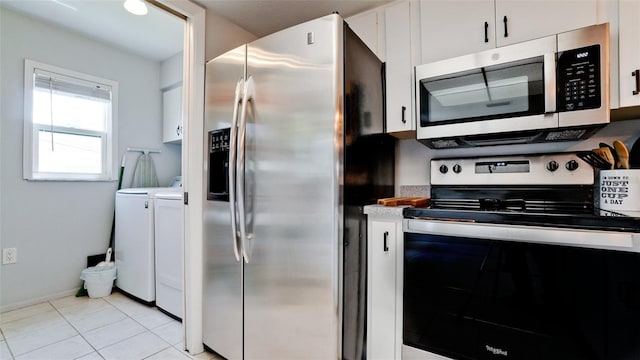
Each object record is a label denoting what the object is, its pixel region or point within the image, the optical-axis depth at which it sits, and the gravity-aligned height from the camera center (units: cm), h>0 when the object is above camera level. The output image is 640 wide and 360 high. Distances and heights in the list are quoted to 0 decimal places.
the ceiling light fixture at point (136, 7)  197 +123
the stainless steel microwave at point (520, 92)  116 +41
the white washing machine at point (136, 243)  238 -54
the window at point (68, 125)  246 +53
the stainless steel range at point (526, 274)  101 -37
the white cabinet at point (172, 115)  306 +73
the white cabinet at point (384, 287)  140 -53
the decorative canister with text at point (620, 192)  112 -4
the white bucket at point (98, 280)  256 -89
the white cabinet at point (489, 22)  128 +78
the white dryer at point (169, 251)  216 -55
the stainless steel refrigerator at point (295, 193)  125 -6
